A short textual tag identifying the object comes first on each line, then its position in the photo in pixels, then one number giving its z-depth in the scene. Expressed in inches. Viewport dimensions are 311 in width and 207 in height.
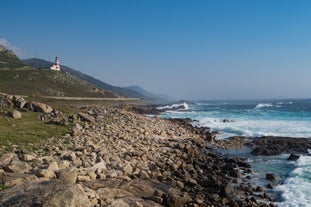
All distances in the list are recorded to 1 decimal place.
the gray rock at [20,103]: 999.0
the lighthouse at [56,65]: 4599.9
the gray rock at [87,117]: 944.0
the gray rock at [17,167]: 389.7
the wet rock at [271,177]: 657.0
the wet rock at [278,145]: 973.1
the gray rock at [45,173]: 386.6
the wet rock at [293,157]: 862.5
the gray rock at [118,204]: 284.0
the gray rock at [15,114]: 811.4
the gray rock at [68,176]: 396.5
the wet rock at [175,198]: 419.2
